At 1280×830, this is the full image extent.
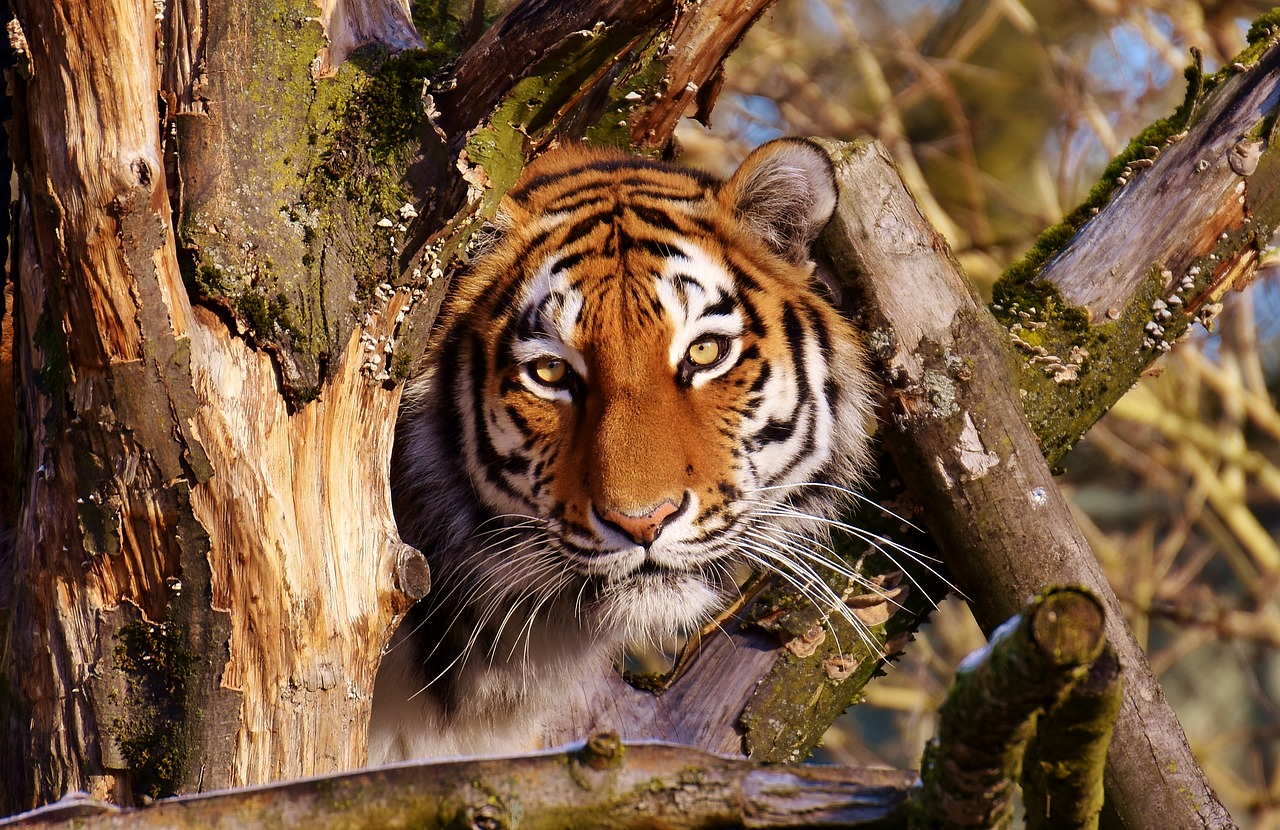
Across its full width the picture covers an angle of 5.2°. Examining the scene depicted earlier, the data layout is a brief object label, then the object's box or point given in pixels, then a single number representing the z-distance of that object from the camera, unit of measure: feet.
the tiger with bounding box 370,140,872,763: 31.39
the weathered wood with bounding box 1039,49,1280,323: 31.60
